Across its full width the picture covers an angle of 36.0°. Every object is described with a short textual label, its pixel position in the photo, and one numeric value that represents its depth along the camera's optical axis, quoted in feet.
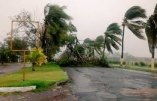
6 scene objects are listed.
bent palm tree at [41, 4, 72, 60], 102.94
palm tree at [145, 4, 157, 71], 97.24
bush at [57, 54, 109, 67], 116.16
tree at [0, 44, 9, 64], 124.06
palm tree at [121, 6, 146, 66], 115.24
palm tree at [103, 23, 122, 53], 140.77
